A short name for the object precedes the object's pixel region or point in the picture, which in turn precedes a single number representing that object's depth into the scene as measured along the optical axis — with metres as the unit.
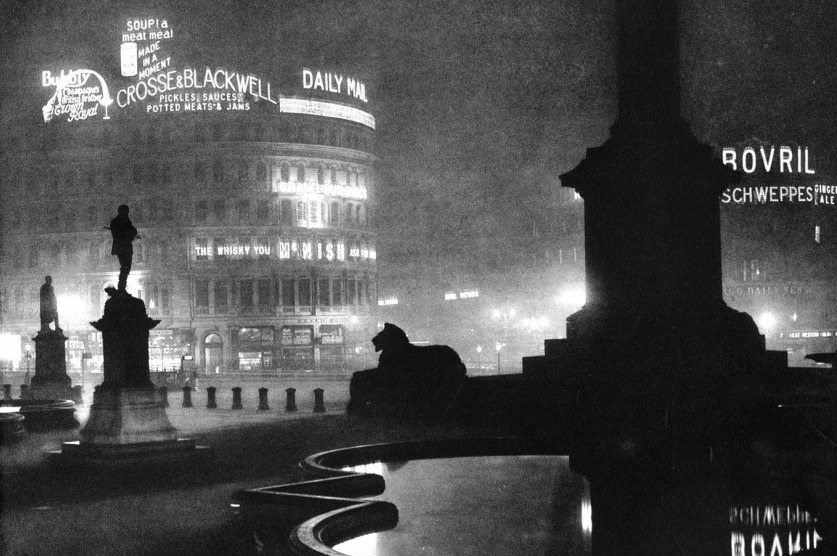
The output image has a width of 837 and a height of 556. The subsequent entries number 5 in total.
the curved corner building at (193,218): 88.62
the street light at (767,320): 96.69
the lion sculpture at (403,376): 24.91
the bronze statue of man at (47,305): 36.59
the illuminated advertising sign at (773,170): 101.62
